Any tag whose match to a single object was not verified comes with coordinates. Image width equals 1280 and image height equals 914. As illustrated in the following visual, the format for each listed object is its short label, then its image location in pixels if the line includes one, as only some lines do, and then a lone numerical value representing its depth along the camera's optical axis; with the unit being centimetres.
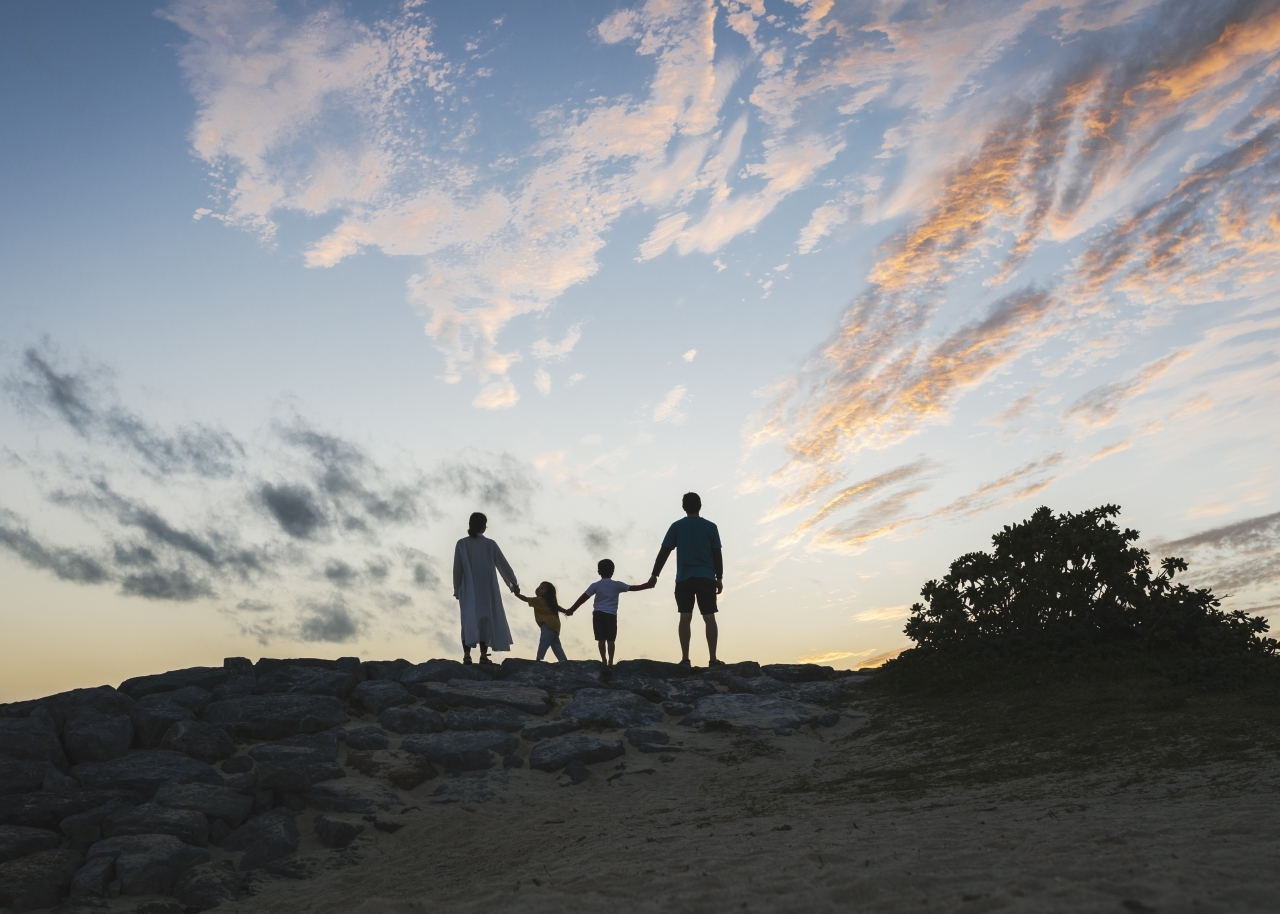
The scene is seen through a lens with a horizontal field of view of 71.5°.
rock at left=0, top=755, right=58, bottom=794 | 904
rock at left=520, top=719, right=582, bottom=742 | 1137
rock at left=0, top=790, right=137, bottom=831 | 866
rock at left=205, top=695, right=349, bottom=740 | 1090
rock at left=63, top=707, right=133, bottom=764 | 1000
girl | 1702
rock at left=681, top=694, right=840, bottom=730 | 1226
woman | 1552
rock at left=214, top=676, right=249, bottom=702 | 1187
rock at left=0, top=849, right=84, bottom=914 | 762
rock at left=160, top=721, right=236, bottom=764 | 1018
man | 1486
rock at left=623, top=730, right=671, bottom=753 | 1116
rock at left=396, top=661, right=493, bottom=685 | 1295
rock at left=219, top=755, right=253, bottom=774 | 993
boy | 1634
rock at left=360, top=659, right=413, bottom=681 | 1339
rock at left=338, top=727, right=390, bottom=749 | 1062
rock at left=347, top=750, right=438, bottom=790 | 1005
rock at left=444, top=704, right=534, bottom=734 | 1148
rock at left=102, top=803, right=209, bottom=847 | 858
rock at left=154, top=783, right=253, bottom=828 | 902
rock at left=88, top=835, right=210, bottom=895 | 787
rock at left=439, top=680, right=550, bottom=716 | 1223
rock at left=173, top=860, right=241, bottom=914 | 771
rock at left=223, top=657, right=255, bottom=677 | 1316
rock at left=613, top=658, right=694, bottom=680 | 1454
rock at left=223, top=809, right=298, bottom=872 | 847
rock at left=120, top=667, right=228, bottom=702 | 1209
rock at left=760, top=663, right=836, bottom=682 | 1496
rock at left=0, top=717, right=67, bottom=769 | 959
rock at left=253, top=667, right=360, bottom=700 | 1212
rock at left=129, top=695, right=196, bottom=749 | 1045
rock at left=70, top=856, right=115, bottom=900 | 778
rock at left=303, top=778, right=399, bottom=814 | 932
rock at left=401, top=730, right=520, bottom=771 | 1055
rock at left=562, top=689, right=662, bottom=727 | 1191
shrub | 1258
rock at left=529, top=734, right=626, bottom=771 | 1062
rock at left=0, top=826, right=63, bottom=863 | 807
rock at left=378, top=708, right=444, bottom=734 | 1129
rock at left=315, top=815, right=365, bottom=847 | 880
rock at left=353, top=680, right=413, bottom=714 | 1195
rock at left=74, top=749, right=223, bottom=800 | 944
